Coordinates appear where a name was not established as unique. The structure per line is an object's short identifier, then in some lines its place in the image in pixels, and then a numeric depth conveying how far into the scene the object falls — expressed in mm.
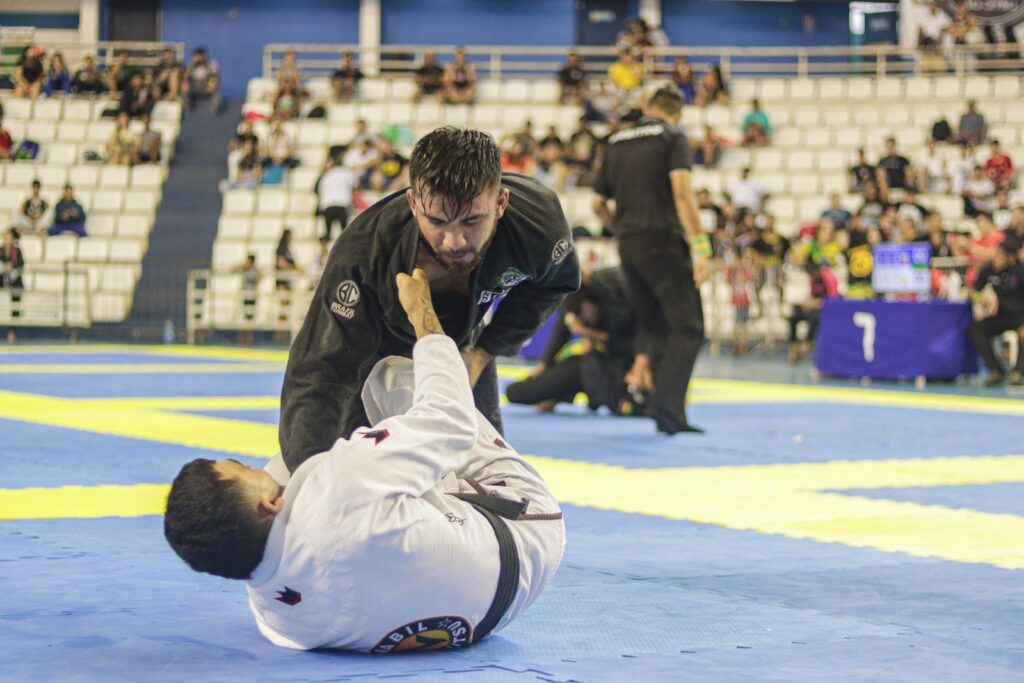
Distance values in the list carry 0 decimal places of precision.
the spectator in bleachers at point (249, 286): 21375
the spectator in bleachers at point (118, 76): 25953
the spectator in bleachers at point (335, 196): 21922
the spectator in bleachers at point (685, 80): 24922
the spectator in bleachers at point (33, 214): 22531
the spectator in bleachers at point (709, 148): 23219
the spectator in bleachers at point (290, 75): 25156
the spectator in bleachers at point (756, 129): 23641
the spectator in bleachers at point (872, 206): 20312
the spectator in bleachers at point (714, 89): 24672
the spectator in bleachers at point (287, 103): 24734
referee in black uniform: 8727
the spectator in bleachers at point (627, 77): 24641
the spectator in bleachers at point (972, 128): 22453
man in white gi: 3092
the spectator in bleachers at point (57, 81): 26016
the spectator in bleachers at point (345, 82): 25266
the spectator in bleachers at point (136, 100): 25000
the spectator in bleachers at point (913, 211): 19969
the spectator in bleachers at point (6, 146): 24266
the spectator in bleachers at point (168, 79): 26281
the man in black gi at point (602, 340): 10344
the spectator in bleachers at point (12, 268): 20812
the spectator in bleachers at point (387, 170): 22391
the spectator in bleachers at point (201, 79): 27125
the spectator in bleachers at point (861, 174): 21406
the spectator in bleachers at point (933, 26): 25500
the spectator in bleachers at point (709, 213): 21438
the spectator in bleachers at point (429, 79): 25172
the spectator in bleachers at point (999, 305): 14547
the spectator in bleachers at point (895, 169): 21875
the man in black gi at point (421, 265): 3535
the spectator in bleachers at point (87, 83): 25828
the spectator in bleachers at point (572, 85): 25062
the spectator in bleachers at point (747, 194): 22109
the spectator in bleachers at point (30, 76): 25672
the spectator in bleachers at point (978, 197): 21078
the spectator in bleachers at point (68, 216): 22650
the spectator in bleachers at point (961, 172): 21750
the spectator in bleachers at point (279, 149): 23938
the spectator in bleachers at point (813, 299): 18703
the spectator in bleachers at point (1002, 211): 18922
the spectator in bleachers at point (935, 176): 22016
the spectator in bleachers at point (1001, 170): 21275
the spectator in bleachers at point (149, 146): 24672
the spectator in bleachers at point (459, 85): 24984
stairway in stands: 22109
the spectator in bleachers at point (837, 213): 20844
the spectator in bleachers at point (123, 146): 24500
